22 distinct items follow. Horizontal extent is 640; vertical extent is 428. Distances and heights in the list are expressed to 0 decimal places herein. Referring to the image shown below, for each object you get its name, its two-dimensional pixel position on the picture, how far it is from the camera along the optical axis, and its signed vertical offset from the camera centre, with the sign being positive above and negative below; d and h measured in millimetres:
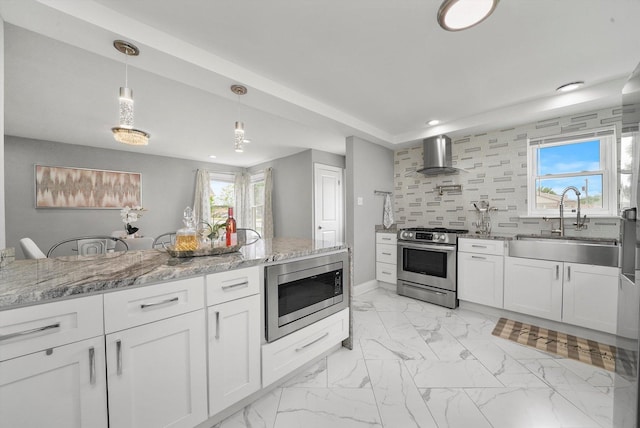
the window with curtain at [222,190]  5980 +564
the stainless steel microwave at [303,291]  1515 -567
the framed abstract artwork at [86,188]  4031 +441
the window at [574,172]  2568 +438
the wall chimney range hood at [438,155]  3412 +804
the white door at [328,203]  4746 +183
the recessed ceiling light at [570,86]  2271 +1191
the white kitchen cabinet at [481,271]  2689 -691
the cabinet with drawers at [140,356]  824 -604
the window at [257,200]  5988 +306
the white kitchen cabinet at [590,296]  2088 -763
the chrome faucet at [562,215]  2594 -50
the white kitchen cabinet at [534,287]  2342 -769
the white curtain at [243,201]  6281 +283
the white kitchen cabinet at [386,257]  3615 -692
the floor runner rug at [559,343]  1939 -1179
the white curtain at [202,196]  5586 +373
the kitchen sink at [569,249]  2111 -360
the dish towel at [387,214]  3992 -42
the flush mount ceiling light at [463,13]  1327 +1150
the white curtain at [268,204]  5410 +177
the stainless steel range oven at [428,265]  3002 -707
